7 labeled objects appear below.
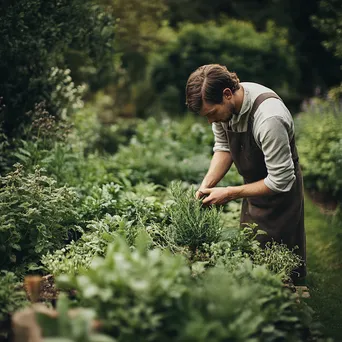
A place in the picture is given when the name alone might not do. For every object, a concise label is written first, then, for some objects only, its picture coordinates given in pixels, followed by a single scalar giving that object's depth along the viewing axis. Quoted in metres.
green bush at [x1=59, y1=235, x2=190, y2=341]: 2.09
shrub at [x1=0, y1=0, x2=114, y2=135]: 4.97
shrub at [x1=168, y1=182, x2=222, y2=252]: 3.23
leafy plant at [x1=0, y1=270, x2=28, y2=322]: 2.60
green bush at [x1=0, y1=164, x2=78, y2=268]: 3.41
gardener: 3.26
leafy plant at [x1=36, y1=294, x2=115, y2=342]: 1.93
